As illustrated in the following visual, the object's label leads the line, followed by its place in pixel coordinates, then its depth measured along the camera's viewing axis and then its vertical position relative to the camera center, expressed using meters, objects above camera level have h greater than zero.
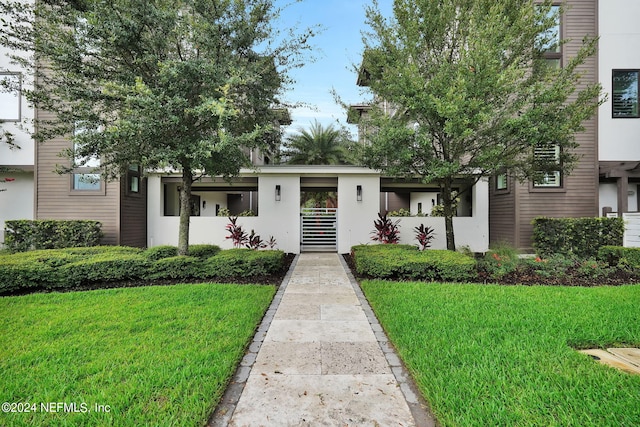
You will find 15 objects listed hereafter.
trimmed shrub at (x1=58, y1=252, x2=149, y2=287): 5.52 -1.08
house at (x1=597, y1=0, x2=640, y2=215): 9.20 +3.89
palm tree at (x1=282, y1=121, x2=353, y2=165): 17.39 +3.78
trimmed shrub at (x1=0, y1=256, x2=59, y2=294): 5.20 -1.11
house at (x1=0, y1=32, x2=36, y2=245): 9.21 +2.26
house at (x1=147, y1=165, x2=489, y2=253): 10.13 -0.23
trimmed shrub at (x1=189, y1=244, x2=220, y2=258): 7.14 -0.95
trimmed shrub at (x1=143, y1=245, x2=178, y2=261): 6.17 -0.86
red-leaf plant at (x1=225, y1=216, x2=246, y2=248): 9.09 -0.70
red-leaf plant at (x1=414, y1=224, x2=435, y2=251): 8.97 -0.70
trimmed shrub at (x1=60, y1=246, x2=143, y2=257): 6.63 -0.88
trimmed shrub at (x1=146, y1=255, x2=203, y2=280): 5.93 -1.10
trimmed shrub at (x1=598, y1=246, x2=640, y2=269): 6.42 -0.96
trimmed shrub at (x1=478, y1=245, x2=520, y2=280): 6.14 -1.08
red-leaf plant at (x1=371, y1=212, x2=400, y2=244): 9.08 -0.58
